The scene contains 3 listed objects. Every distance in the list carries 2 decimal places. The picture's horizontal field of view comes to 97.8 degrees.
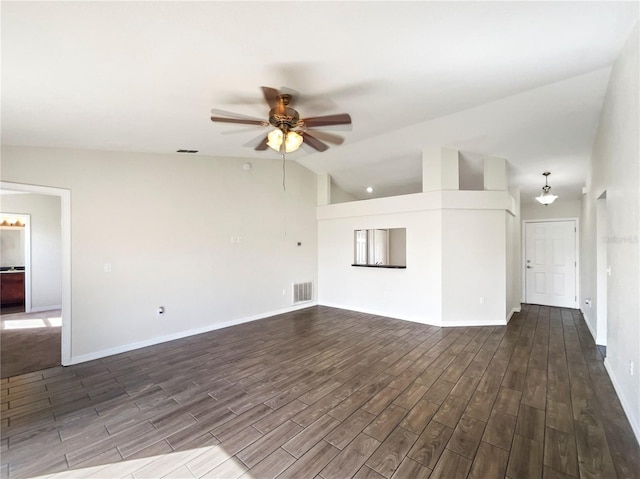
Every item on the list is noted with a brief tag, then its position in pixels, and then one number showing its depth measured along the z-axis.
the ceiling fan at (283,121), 2.41
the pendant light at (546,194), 5.26
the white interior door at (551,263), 6.38
